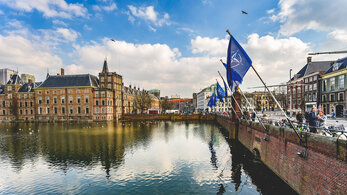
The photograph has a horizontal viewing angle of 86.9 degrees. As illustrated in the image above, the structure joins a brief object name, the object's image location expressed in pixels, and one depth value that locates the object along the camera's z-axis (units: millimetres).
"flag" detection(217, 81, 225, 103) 39347
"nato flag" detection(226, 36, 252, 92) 14920
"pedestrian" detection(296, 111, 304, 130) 15884
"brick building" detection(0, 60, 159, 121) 71438
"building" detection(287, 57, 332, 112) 50075
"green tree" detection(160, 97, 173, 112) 134200
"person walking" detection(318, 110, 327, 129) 11641
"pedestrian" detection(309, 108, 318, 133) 11305
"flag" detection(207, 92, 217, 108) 51106
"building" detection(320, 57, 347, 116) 38781
